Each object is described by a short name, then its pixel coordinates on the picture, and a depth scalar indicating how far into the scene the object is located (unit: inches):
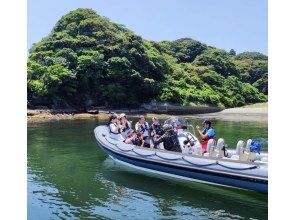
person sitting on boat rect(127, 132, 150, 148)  401.1
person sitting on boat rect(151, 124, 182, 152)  359.3
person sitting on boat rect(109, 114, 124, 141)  443.9
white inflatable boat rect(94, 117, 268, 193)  280.7
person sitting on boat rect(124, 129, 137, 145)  406.0
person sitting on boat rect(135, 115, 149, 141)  405.4
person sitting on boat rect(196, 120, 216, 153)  332.5
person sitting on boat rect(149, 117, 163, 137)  383.6
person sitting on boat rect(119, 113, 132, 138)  443.2
